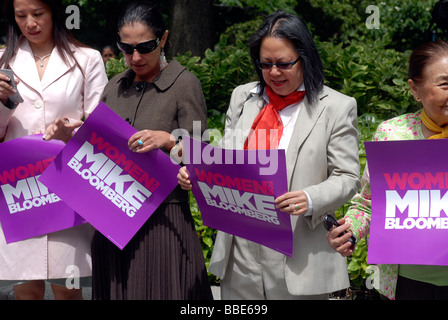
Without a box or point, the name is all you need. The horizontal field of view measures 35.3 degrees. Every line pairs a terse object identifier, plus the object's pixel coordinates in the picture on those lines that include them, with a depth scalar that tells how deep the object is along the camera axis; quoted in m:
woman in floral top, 2.94
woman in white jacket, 3.99
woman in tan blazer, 3.21
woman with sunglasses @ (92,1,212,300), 3.64
